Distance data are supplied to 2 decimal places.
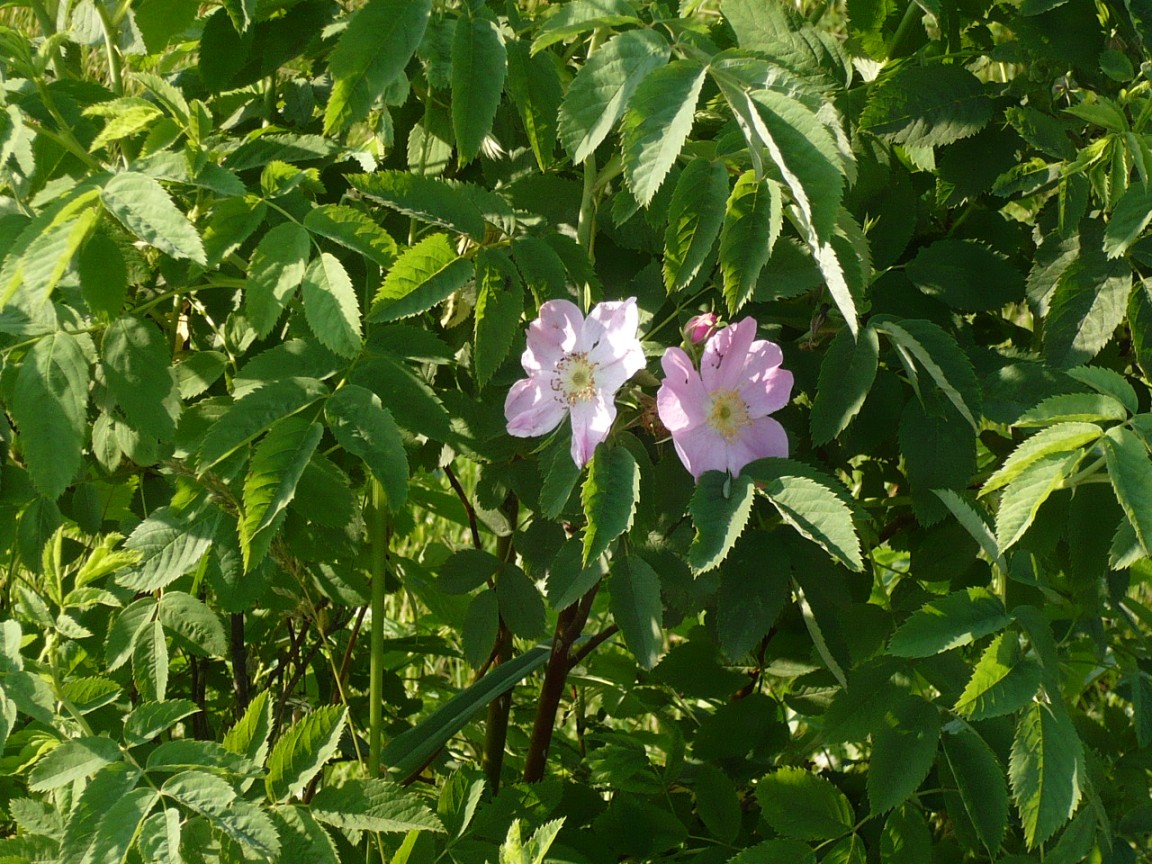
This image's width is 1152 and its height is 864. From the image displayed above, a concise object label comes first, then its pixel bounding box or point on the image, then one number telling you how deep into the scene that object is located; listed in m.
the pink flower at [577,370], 0.72
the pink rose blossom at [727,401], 0.71
